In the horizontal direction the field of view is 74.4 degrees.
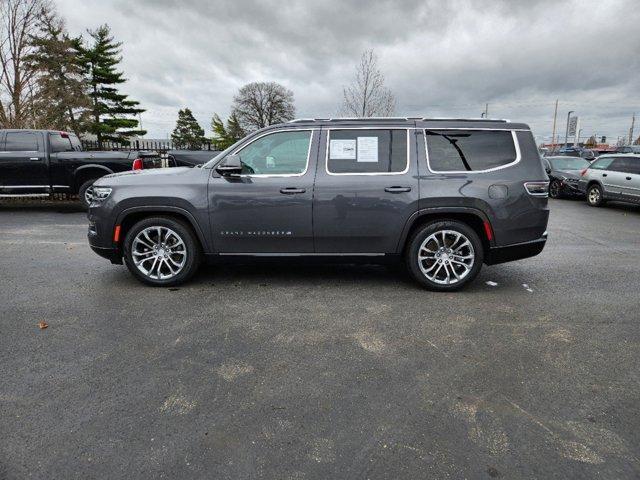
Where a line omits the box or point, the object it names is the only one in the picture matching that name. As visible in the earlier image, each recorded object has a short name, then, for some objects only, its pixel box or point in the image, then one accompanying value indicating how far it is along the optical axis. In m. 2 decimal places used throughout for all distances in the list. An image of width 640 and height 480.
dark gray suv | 4.67
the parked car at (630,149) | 29.05
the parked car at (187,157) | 10.62
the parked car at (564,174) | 15.04
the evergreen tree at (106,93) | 38.41
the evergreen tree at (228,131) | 59.69
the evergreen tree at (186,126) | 70.56
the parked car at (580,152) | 28.12
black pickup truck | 10.47
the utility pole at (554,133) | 76.22
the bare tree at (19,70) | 19.19
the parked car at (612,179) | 12.14
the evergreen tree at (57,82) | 20.92
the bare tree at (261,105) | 61.22
